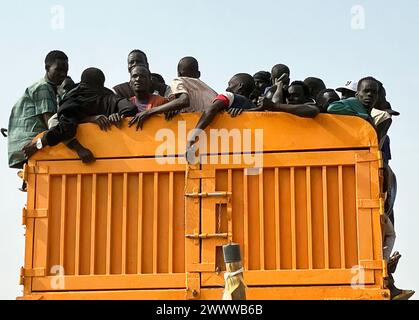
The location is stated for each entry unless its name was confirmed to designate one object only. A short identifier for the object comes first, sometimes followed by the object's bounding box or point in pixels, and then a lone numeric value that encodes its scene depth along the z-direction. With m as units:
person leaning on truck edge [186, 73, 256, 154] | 7.20
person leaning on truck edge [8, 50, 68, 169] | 7.77
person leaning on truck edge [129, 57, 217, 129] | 7.34
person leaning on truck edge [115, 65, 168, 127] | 7.78
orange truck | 7.00
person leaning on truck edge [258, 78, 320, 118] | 7.14
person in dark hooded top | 7.32
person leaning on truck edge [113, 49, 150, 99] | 8.47
